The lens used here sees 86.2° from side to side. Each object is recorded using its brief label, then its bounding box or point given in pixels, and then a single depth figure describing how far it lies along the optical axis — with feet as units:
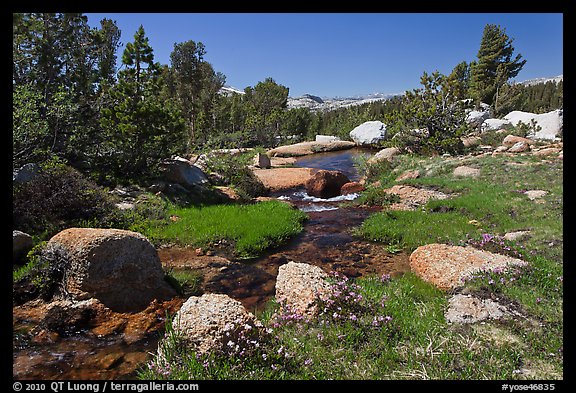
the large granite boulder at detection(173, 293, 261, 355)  14.19
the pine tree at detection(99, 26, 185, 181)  49.44
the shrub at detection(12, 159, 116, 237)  32.04
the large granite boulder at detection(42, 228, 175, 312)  21.98
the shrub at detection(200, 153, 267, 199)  67.97
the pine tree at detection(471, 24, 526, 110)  191.31
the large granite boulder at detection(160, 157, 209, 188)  56.90
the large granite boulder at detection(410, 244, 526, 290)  22.43
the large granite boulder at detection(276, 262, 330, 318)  18.67
